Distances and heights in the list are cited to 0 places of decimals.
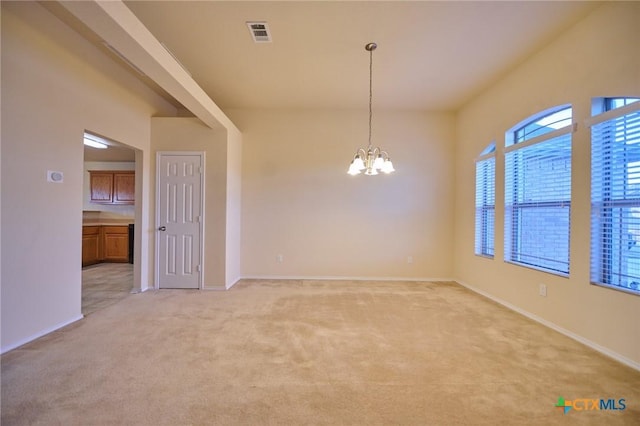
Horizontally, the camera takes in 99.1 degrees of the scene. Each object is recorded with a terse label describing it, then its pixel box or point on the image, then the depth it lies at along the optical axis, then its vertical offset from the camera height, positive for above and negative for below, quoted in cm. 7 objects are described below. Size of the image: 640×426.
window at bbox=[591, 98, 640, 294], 228 +18
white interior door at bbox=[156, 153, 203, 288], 437 -17
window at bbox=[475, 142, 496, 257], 418 +20
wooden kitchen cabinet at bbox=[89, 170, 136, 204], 702 +59
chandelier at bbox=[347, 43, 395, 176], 293 +52
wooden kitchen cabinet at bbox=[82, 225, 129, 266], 658 -84
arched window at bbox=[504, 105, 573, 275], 295 +28
